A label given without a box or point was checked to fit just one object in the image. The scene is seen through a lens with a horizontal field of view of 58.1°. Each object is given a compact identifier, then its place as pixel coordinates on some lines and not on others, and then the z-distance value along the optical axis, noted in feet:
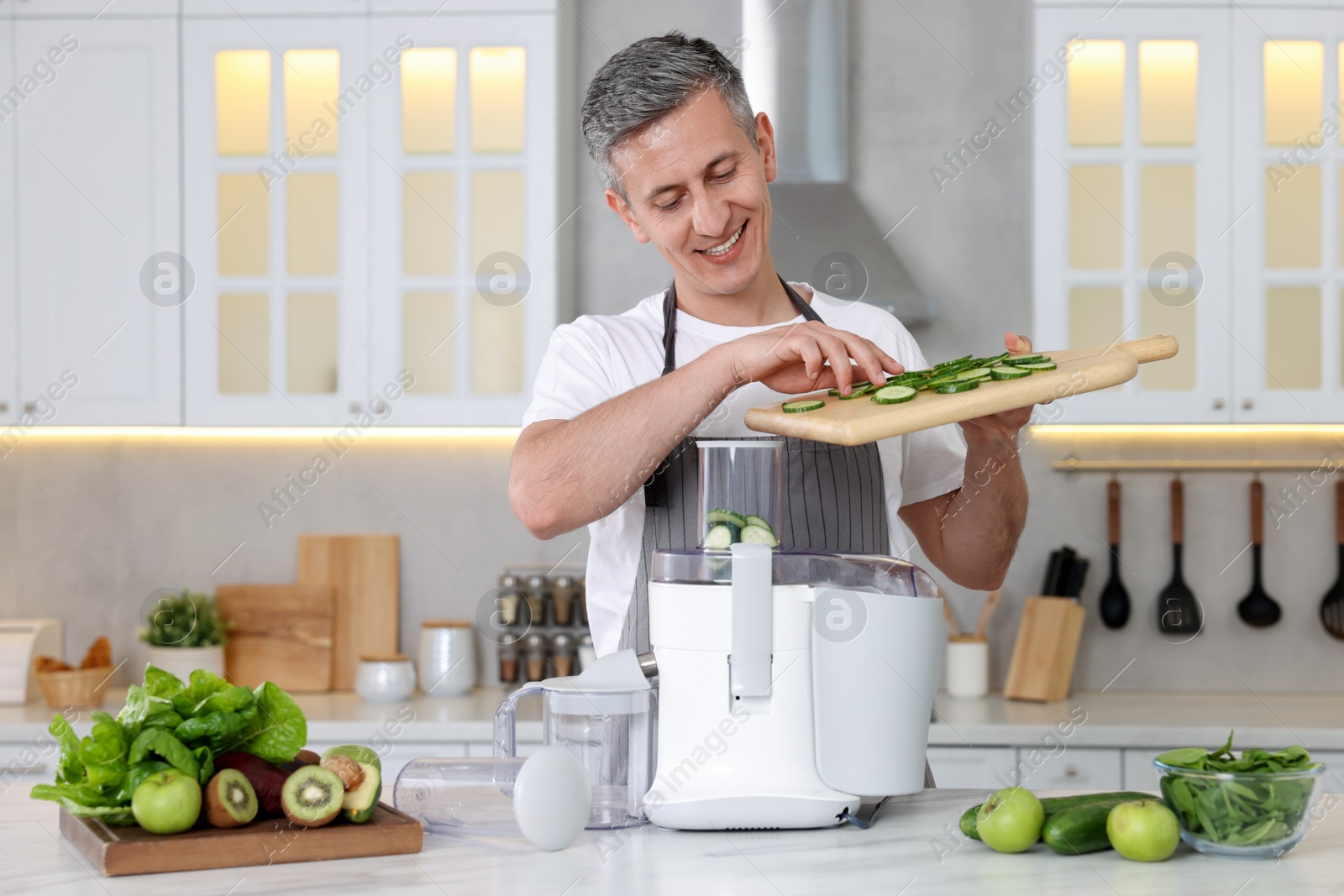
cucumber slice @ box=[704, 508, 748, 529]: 3.65
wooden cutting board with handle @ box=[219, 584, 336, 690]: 9.48
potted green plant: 9.18
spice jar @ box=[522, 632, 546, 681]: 9.44
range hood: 8.86
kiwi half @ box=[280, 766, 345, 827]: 3.41
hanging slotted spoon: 9.46
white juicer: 3.55
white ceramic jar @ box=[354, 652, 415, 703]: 8.90
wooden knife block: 8.86
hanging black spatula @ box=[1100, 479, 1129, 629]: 9.43
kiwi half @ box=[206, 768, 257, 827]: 3.35
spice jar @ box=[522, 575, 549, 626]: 9.45
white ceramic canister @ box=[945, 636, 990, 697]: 9.00
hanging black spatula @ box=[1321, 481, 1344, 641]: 9.43
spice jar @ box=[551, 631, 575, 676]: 9.32
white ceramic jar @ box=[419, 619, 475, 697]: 9.30
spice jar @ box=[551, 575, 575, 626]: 9.37
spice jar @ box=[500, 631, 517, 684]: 9.52
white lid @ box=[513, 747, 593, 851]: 3.41
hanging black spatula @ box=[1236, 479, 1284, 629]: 9.46
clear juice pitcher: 3.69
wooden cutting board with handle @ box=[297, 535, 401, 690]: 9.70
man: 4.07
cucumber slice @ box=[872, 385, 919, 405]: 3.63
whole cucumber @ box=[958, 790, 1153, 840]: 3.56
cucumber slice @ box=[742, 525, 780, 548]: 3.63
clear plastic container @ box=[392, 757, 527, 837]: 3.74
